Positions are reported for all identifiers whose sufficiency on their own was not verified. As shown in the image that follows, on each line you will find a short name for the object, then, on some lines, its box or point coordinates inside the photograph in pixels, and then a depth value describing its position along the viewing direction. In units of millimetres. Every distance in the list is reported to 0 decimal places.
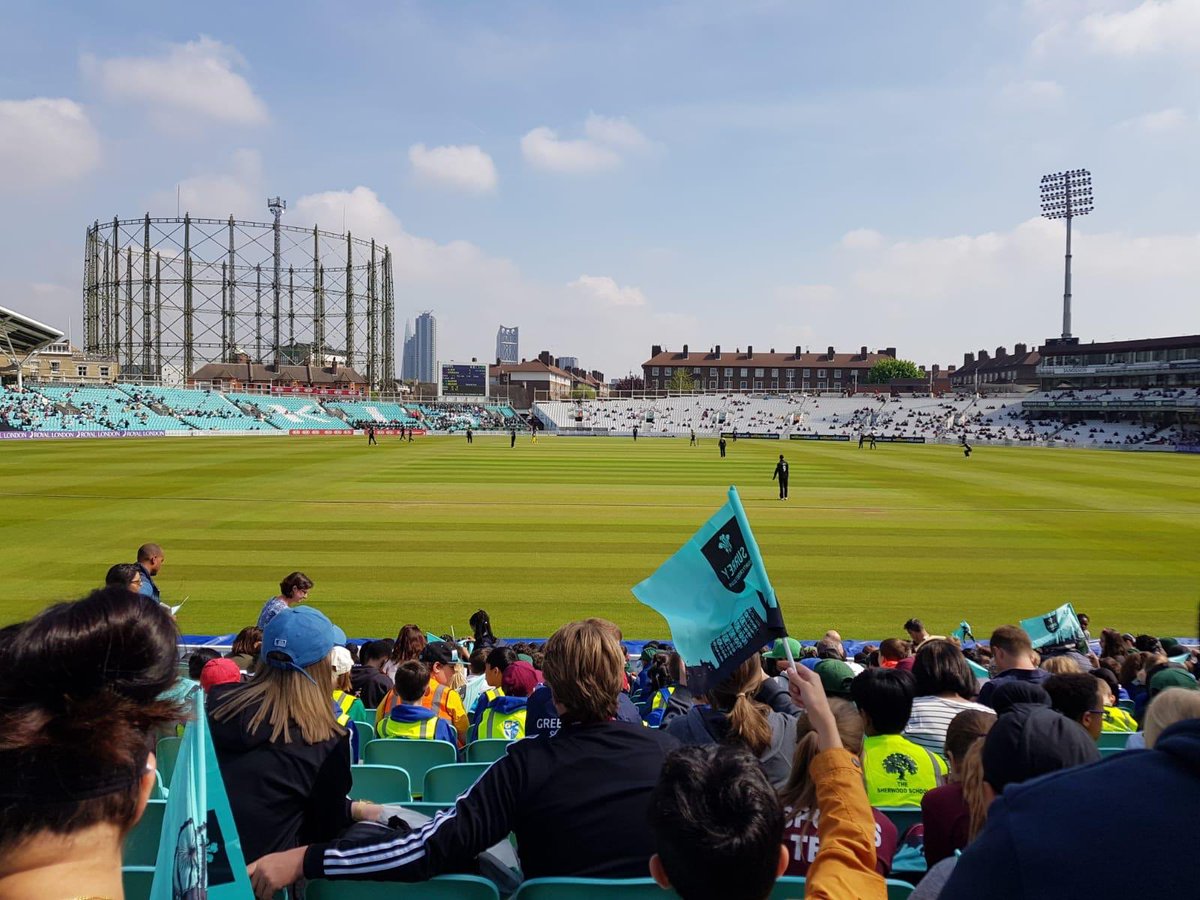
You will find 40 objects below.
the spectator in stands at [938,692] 4598
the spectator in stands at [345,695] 5641
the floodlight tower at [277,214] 115625
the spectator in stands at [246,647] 7504
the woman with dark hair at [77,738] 1663
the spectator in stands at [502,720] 5676
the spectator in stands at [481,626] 10110
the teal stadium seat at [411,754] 5152
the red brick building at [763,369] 166750
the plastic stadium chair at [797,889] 2838
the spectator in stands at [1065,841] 1123
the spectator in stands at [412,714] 5586
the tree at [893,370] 154000
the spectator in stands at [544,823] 2791
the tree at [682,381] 162250
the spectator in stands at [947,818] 3066
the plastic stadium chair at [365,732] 5680
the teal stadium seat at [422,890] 2881
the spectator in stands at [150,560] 9195
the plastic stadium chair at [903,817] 3734
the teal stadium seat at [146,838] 3637
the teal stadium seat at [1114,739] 5238
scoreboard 160875
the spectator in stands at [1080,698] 4305
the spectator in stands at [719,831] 1878
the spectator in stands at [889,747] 3936
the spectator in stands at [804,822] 2934
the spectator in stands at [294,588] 9242
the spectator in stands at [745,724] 3609
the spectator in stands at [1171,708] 2295
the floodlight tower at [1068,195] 98062
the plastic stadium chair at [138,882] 2965
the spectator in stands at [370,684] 7105
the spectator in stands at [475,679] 7402
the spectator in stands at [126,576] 7645
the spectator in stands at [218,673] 5598
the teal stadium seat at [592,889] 2705
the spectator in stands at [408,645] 7809
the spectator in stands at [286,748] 3150
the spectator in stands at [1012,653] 5968
